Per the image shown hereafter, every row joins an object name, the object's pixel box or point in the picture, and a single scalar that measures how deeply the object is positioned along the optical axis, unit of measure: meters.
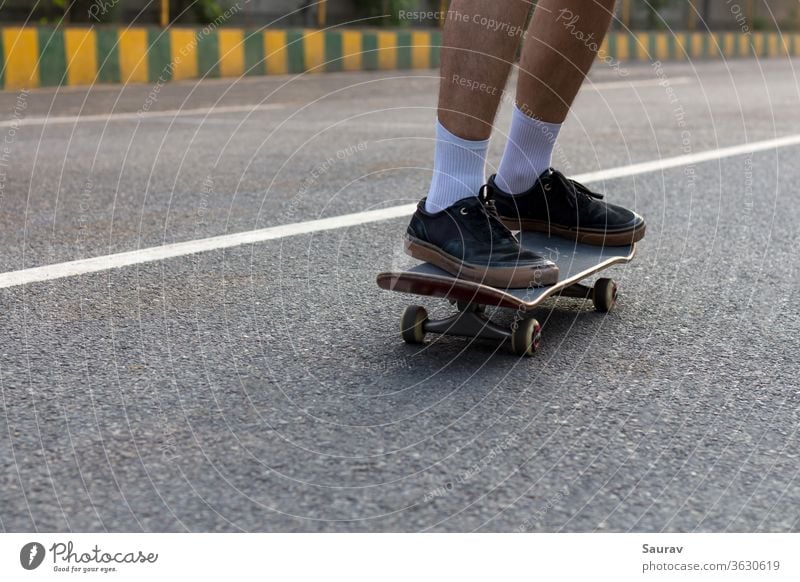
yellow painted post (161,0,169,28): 13.30
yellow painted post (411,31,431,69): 15.66
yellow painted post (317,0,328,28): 16.03
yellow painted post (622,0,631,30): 23.62
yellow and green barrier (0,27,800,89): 10.40
